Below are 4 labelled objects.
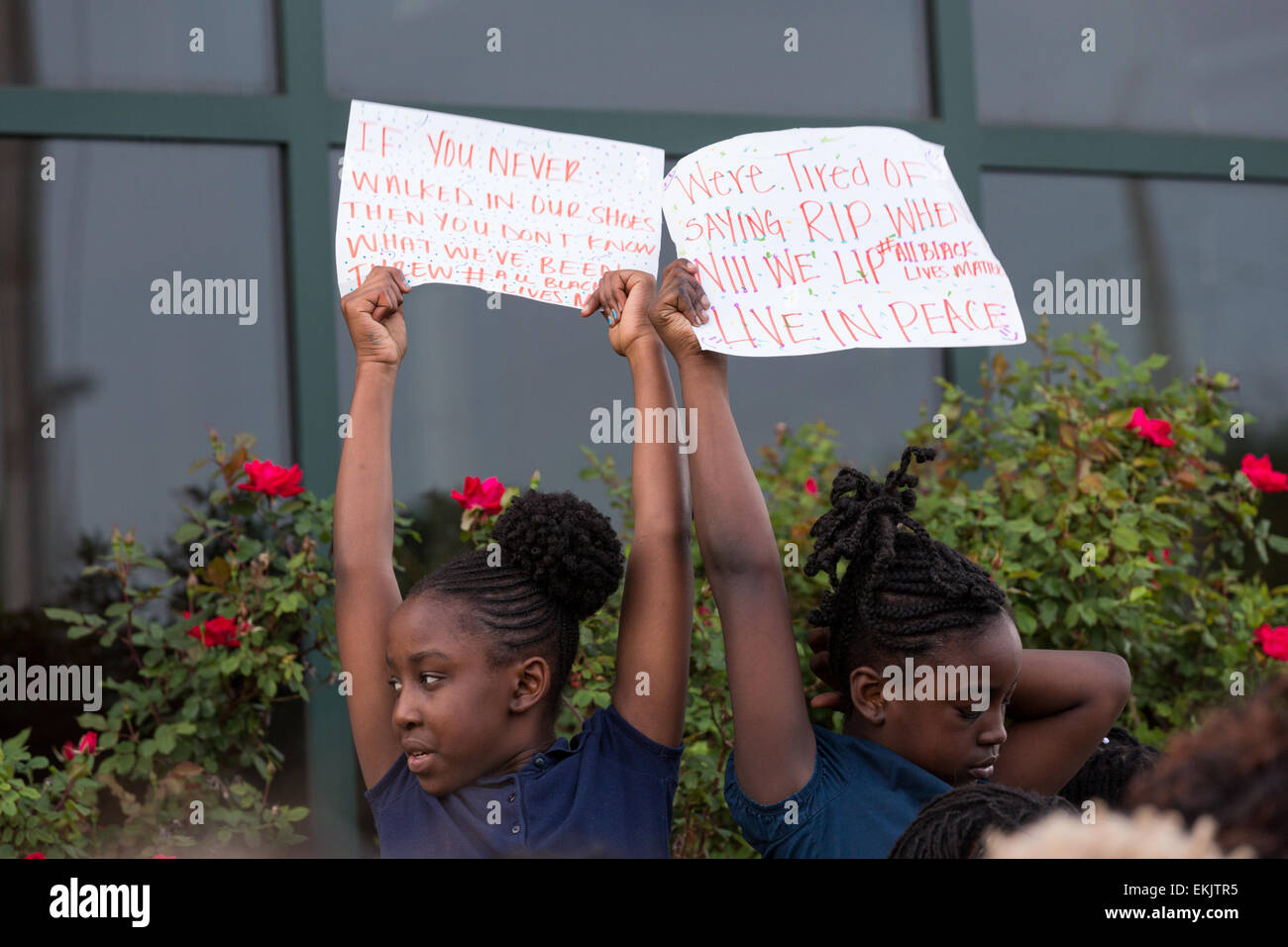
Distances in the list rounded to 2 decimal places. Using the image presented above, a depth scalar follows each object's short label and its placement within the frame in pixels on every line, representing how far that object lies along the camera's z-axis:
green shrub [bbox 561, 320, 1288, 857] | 3.11
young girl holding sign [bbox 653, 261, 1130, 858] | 2.02
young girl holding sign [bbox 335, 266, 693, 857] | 2.06
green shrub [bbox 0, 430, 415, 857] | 2.96
